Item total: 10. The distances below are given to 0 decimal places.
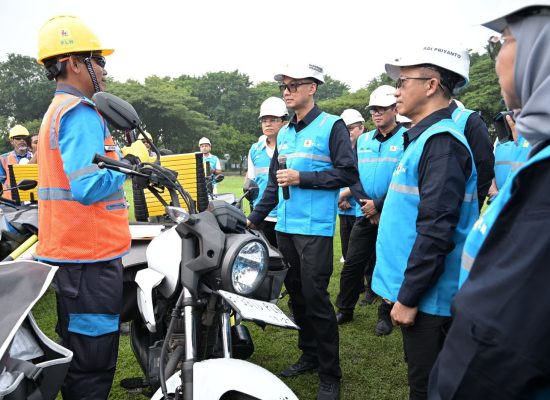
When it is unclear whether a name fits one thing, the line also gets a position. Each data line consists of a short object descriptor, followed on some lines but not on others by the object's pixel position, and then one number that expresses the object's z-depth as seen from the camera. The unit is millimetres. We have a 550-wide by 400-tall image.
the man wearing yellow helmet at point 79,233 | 2246
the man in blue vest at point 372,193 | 4570
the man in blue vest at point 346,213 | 5375
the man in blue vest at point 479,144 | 3486
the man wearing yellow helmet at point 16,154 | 7785
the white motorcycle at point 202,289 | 1732
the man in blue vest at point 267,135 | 5788
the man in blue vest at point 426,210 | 1949
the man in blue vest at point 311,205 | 3129
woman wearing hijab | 944
